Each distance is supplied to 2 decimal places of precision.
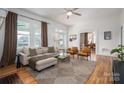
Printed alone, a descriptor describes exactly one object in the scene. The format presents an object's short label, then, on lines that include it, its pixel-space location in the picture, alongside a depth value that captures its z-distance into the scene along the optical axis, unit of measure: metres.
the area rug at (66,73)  2.00
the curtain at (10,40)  3.04
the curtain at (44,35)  4.61
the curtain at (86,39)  7.89
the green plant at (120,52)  1.65
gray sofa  2.55
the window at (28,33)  3.64
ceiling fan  3.01
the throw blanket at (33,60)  2.60
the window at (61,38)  5.94
